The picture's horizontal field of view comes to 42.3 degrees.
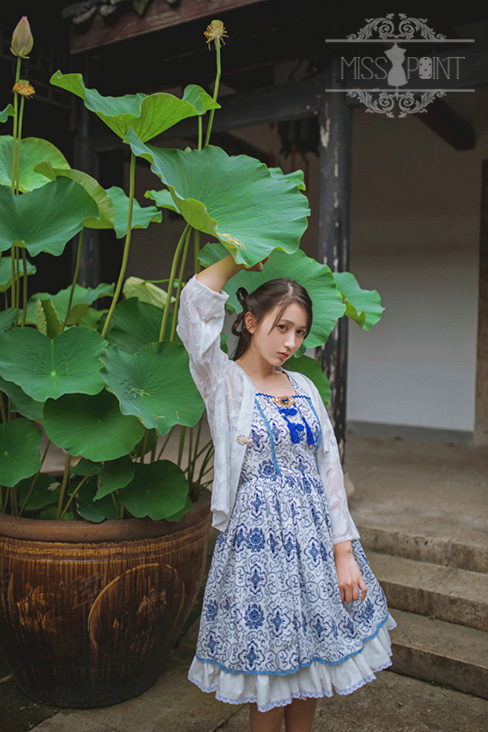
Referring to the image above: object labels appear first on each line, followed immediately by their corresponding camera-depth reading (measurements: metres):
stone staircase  1.92
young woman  1.28
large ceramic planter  1.60
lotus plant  1.51
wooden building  2.72
